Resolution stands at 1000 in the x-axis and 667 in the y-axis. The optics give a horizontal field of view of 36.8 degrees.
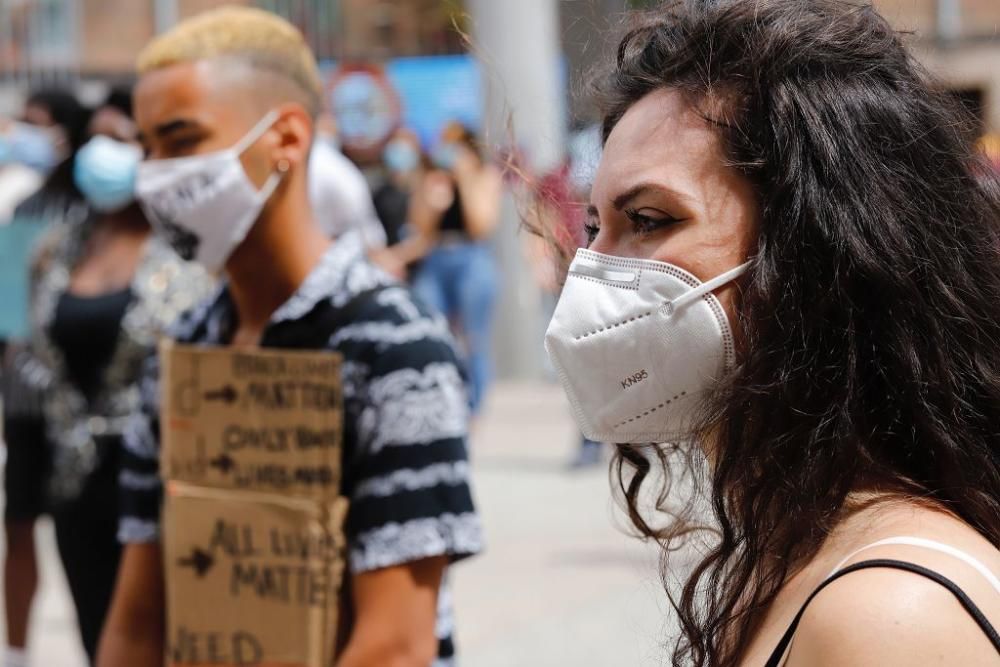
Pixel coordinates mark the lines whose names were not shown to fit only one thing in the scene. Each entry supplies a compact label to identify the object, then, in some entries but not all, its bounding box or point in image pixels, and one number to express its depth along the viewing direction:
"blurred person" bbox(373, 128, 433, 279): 10.48
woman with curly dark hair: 1.56
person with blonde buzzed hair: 2.51
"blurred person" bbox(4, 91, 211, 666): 4.10
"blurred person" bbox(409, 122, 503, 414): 10.54
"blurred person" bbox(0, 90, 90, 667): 4.73
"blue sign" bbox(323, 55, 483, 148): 18.72
